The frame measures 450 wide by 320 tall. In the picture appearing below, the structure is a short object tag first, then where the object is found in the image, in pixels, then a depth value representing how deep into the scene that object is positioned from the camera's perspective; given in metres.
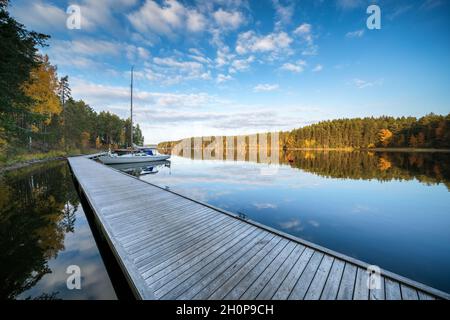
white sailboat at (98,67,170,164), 24.47
